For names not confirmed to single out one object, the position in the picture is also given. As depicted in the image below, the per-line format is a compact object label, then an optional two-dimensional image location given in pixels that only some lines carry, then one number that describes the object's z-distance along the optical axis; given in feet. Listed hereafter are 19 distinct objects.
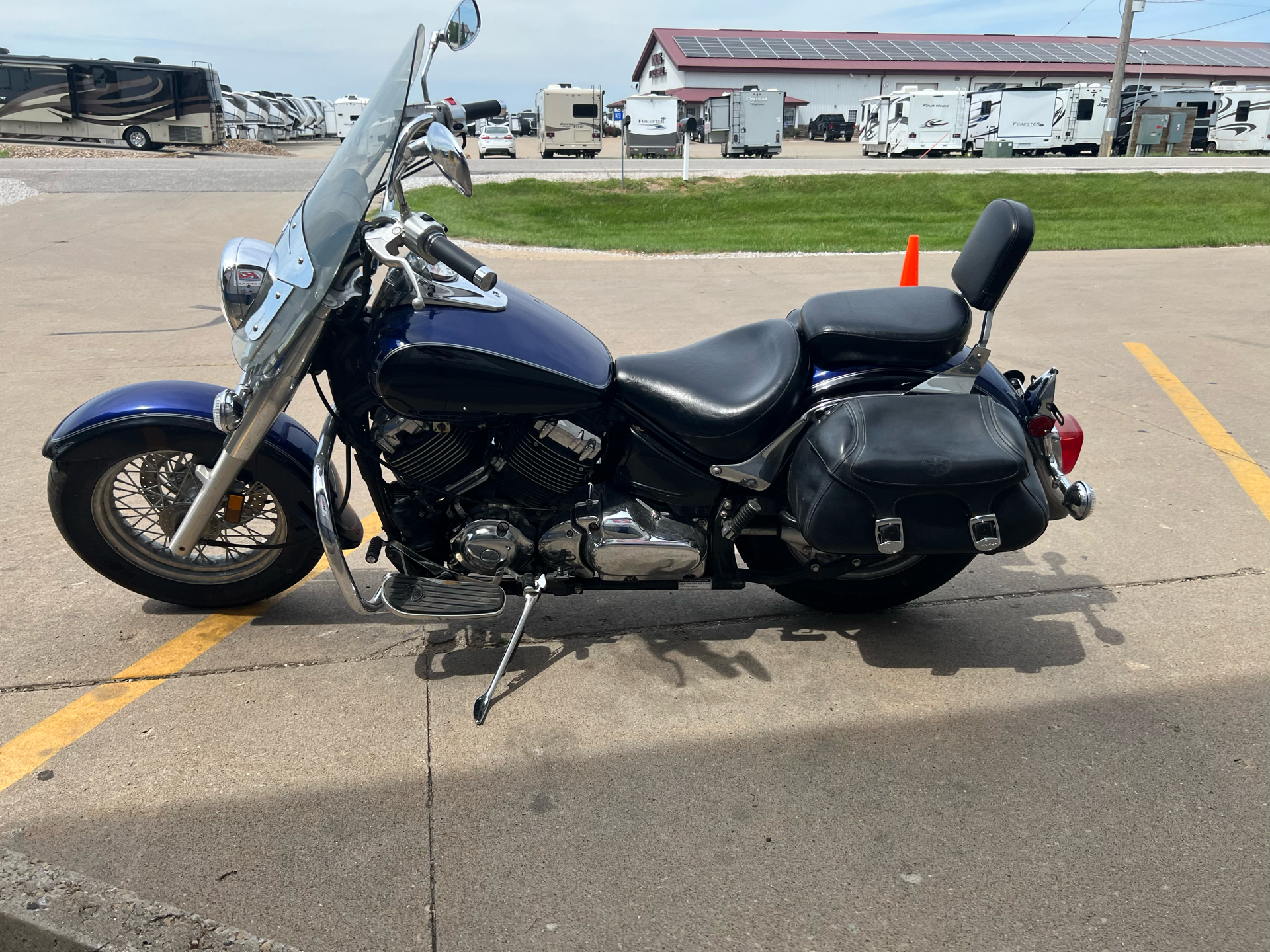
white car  113.39
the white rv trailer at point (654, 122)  124.16
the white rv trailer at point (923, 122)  108.99
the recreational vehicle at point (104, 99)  92.22
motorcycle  8.55
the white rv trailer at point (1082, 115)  109.09
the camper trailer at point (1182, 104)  117.39
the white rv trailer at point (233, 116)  129.49
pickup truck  174.19
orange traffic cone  24.22
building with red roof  189.16
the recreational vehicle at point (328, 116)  174.09
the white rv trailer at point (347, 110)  151.33
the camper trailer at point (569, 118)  119.44
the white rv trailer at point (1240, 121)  113.70
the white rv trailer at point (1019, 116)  108.68
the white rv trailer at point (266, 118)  137.59
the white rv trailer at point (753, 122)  115.55
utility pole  100.58
